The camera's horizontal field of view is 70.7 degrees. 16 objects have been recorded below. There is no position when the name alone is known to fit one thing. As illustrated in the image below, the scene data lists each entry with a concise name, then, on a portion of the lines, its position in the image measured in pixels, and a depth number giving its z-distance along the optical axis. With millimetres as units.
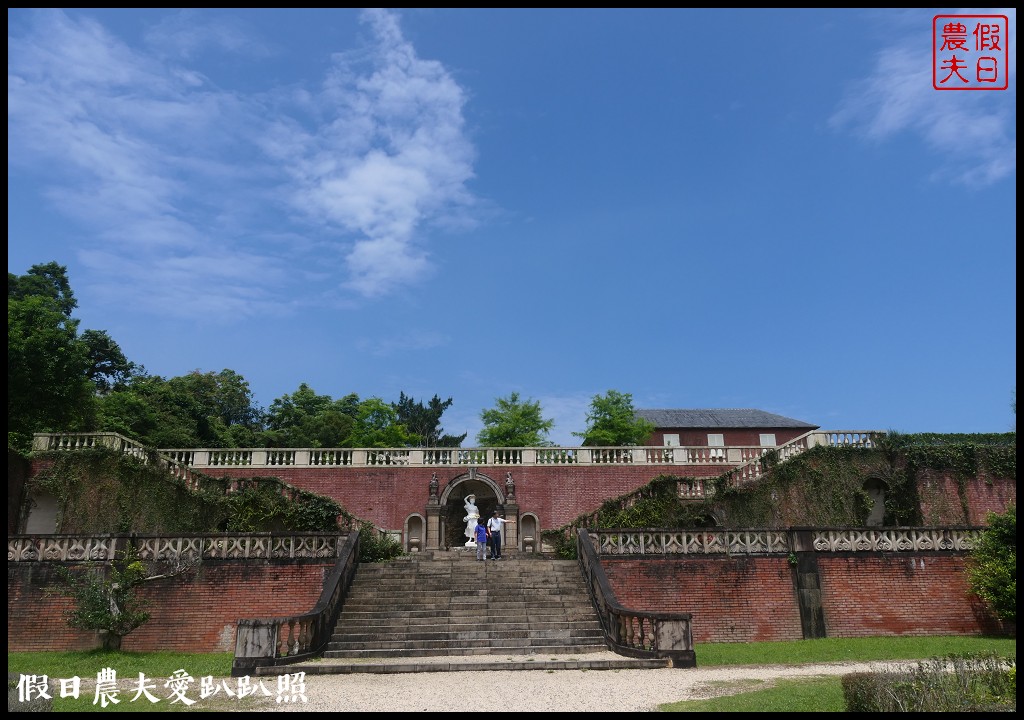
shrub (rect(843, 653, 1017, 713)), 7023
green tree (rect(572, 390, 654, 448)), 39125
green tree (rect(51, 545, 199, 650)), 14633
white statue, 20588
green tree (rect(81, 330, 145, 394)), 47250
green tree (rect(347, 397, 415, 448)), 43531
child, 18500
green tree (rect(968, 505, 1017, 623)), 15234
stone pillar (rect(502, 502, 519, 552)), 27219
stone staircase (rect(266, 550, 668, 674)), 12320
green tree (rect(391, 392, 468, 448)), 56562
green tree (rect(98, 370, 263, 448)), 37906
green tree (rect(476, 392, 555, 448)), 39750
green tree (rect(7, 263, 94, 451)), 25891
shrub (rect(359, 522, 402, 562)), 17828
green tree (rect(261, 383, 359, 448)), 48031
